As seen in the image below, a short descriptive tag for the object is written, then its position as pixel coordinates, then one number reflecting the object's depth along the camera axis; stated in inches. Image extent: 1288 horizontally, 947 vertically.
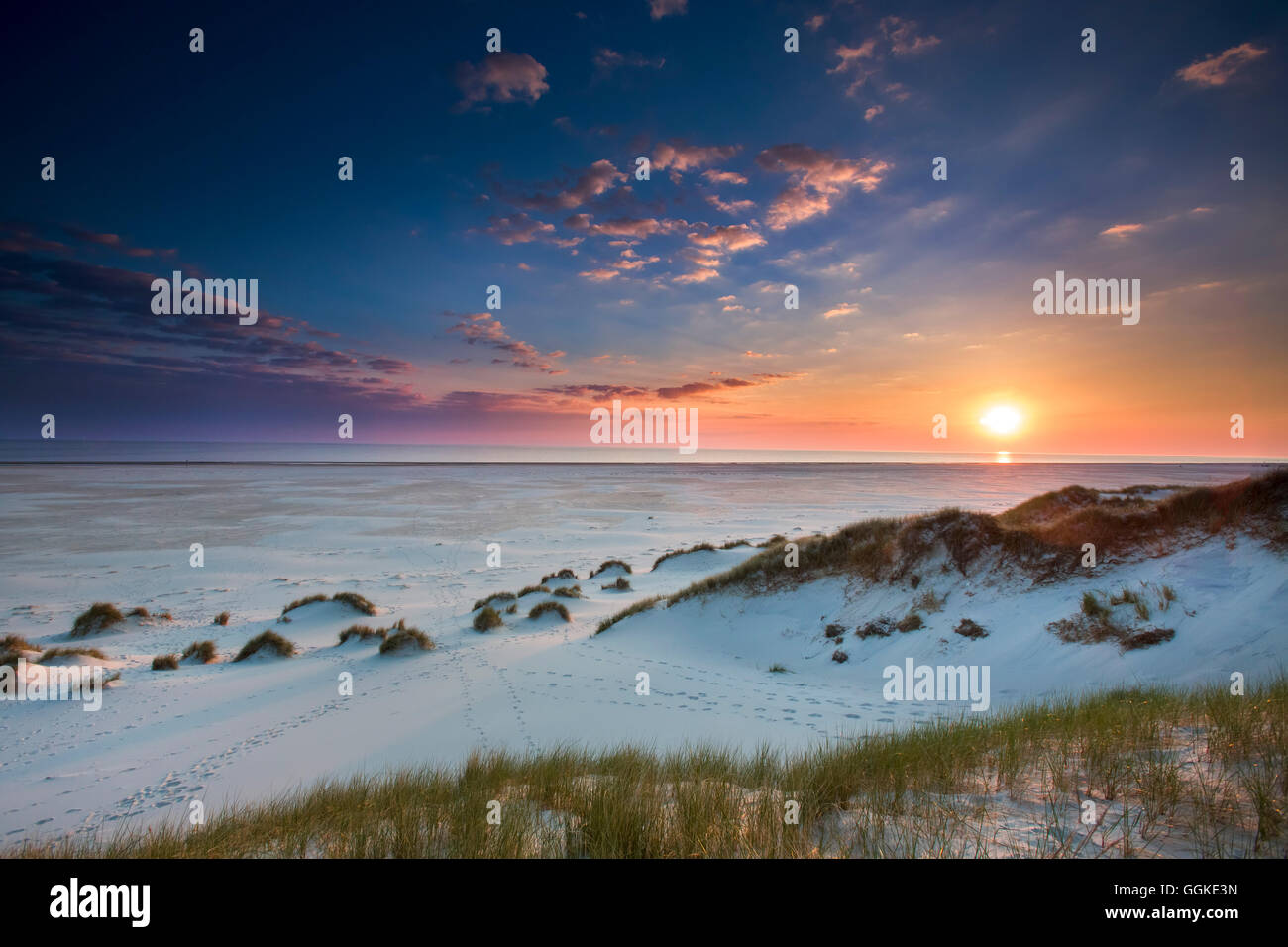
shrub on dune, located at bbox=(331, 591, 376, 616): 674.2
